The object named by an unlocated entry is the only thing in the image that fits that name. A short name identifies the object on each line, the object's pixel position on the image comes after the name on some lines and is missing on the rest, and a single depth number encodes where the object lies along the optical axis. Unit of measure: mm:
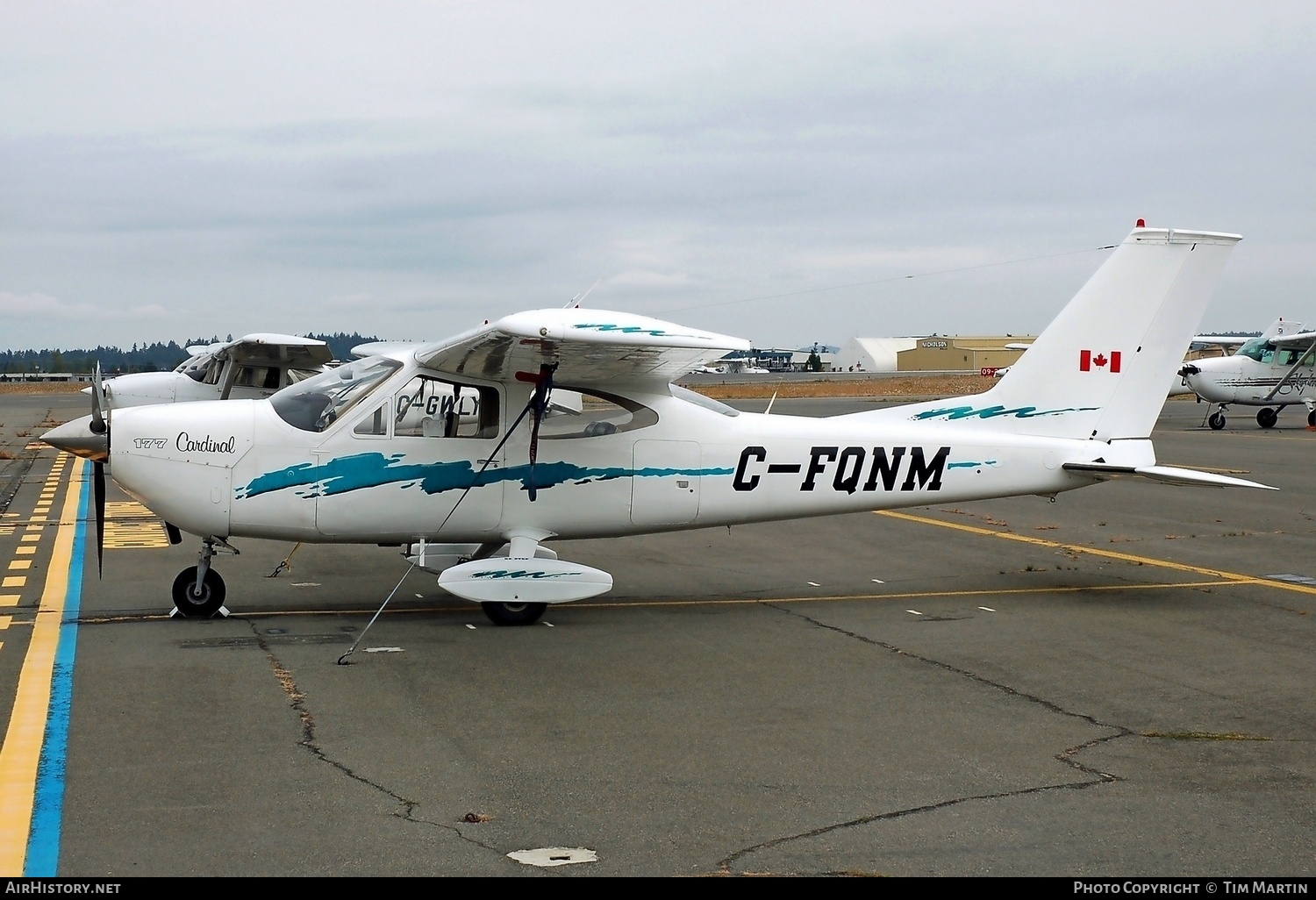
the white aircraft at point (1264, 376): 35344
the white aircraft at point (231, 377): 23812
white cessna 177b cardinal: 9211
